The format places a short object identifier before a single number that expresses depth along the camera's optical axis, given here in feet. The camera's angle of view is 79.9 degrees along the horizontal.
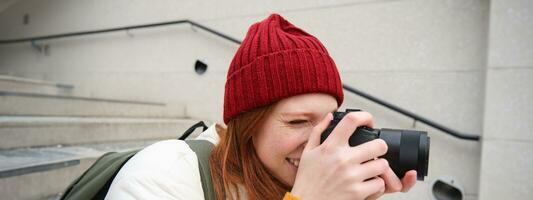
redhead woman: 2.00
